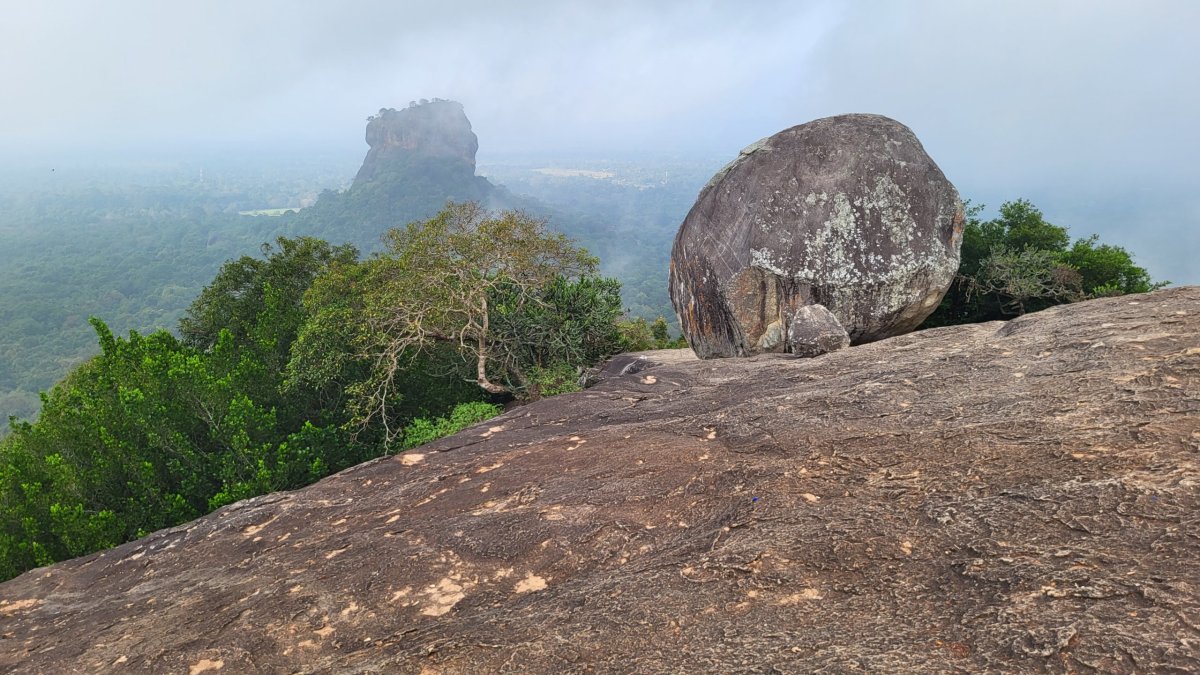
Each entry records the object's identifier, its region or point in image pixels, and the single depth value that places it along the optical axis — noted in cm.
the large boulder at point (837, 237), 1405
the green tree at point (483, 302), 1572
